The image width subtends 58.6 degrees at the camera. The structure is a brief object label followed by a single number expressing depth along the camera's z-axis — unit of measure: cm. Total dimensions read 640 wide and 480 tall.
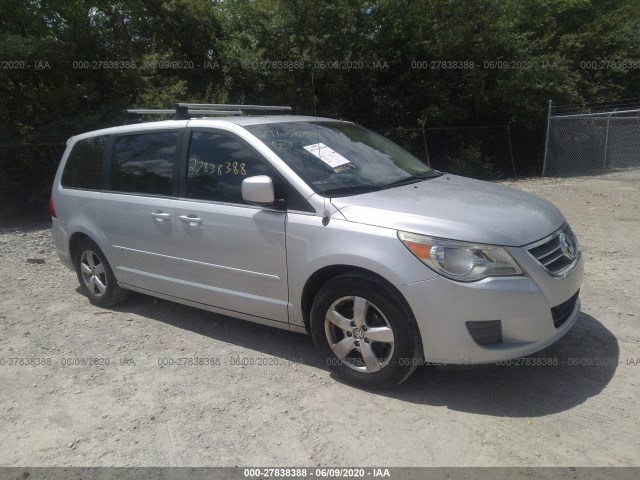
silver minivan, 337
